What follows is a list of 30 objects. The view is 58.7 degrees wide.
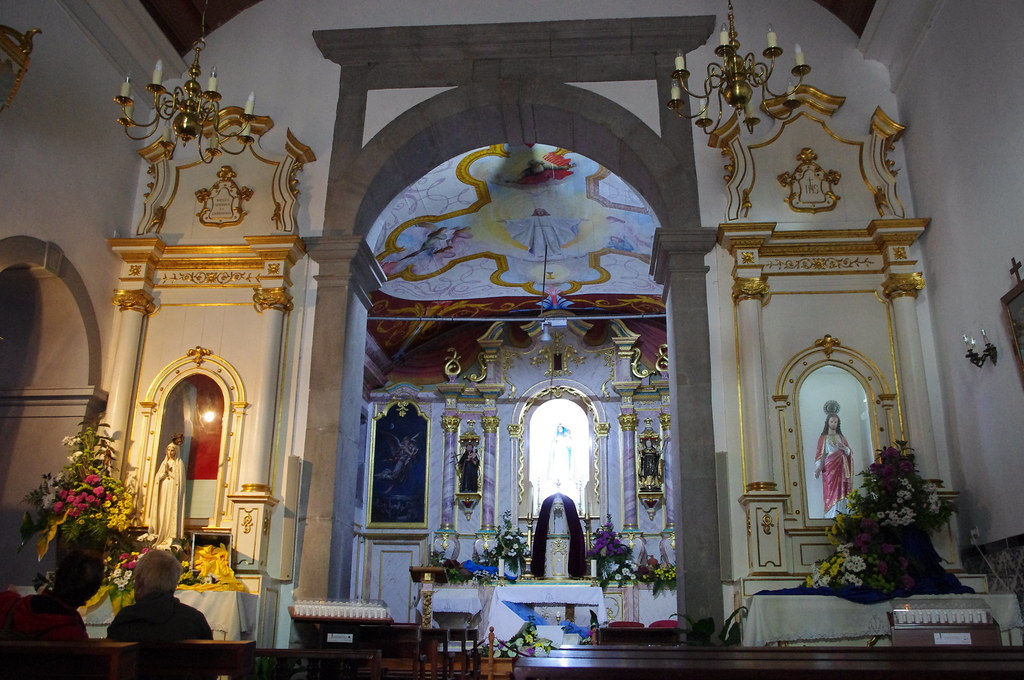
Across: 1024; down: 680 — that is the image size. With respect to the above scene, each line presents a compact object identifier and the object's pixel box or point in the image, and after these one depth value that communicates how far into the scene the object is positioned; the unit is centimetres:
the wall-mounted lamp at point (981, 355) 630
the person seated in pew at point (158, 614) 382
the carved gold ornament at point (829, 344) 745
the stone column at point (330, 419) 730
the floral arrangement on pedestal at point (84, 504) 679
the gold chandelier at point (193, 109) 577
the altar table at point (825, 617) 591
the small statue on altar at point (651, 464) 1437
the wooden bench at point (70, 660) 279
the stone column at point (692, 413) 696
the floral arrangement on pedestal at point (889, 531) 621
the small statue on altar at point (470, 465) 1473
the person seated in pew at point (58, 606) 345
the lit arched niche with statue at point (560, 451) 1477
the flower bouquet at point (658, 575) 1298
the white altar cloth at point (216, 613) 643
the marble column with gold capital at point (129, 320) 760
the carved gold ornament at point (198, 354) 786
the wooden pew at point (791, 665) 236
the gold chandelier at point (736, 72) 513
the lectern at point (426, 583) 902
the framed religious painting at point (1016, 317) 581
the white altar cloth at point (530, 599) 1202
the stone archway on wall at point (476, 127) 787
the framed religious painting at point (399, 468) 1482
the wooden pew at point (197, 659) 328
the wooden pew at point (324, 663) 514
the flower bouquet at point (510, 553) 1370
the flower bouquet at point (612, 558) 1340
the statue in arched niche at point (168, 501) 716
